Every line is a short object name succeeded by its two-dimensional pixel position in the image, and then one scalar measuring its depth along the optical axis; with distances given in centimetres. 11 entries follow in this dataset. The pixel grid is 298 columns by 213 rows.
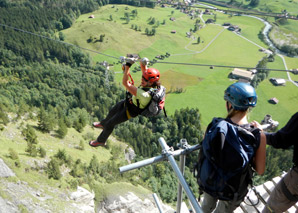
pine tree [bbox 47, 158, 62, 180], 2177
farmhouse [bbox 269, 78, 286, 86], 8062
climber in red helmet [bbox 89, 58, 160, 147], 635
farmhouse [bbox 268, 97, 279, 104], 7188
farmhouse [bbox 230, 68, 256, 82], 8319
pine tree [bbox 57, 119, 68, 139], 3556
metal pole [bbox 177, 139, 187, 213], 415
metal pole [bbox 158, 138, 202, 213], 308
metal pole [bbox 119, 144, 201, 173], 379
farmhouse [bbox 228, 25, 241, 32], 12500
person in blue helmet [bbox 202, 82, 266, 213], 313
